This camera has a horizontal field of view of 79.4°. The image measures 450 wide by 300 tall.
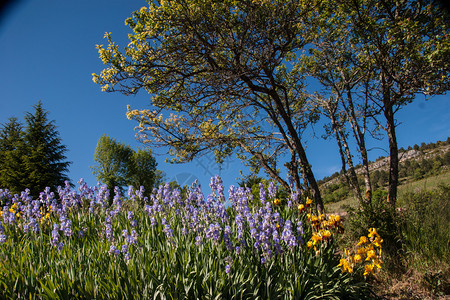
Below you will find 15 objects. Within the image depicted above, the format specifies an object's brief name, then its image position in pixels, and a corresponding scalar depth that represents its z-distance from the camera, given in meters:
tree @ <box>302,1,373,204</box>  8.91
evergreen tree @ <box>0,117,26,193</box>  18.66
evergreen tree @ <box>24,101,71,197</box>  19.03
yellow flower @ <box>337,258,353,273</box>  3.57
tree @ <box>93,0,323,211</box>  6.49
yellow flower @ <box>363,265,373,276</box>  3.67
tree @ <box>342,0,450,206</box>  6.62
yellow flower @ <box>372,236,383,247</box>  3.79
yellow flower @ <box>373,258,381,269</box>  3.65
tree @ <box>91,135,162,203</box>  28.83
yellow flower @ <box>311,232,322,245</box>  3.76
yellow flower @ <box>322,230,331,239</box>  3.83
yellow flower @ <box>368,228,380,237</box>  3.87
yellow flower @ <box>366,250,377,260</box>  3.59
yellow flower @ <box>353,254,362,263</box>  3.67
